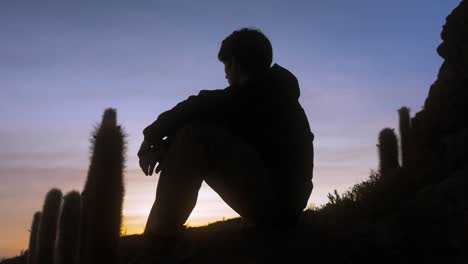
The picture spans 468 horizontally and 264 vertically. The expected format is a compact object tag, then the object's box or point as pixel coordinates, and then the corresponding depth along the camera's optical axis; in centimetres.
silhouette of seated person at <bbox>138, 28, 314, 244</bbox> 295
